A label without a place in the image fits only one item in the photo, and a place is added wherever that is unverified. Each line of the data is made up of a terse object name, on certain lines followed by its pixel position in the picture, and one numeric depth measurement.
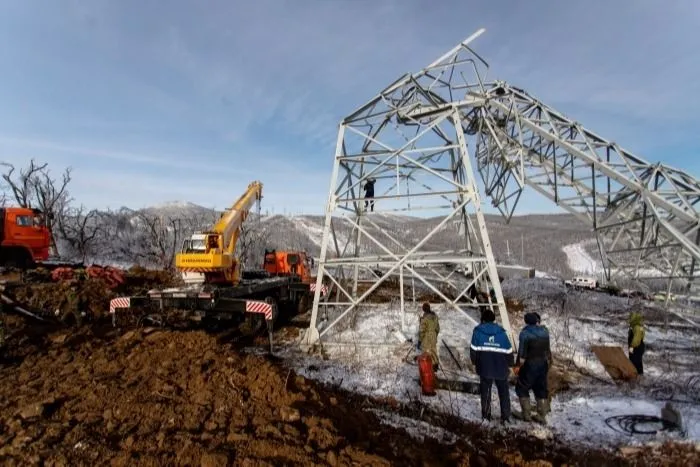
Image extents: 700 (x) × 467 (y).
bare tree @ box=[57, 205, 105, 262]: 32.54
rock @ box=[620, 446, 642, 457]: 4.66
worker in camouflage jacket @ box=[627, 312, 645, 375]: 8.16
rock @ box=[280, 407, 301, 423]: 4.45
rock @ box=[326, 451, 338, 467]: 3.49
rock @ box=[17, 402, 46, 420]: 4.41
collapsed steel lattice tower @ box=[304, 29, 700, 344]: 8.15
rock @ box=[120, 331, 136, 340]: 8.47
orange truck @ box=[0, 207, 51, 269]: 16.58
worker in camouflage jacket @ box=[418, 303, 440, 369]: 8.16
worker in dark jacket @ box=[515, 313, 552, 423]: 5.75
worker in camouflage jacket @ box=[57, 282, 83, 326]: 10.87
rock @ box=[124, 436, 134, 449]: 3.73
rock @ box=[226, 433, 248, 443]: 3.83
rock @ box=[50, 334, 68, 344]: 8.19
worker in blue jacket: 5.73
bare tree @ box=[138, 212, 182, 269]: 30.40
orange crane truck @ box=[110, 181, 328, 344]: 9.64
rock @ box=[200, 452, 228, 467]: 3.37
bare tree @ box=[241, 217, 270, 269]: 36.31
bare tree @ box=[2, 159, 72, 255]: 32.94
